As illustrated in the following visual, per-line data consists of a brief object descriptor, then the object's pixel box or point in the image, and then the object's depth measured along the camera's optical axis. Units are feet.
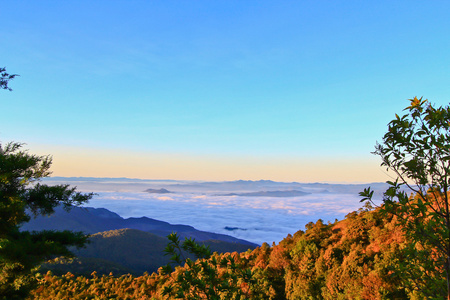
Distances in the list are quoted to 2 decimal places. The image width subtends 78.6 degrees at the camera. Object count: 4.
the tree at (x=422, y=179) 13.96
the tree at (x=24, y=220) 48.47
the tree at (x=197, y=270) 16.94
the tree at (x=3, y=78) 50.48
